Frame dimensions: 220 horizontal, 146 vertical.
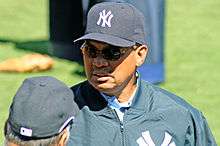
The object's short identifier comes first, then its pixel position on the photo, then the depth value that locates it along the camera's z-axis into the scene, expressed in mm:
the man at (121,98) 7133
